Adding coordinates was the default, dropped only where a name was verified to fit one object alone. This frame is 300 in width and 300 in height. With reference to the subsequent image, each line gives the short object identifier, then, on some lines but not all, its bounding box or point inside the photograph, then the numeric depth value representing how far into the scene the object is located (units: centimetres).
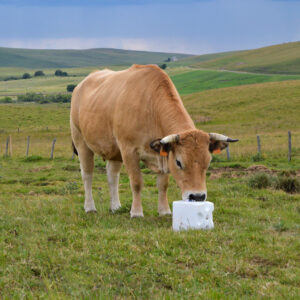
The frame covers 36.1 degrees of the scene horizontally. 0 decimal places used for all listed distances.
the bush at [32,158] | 2445
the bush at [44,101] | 9238
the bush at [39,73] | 17850
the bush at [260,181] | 1258
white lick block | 727
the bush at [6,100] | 9682
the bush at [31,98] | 9758
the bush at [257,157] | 2100
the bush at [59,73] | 17512
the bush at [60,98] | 9338
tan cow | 750
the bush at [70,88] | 11538
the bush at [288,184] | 1244
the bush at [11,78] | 17450
